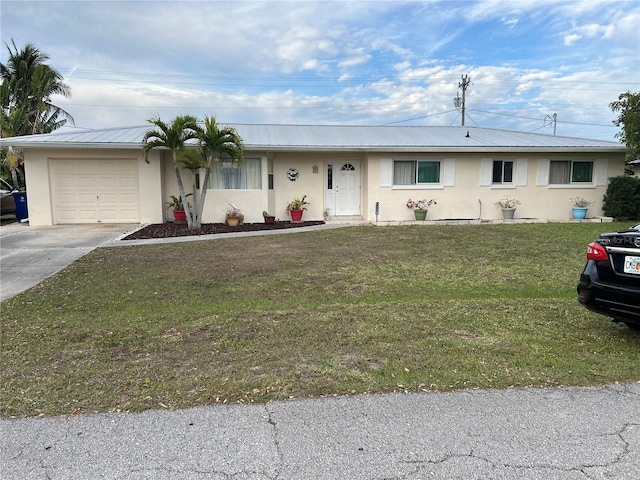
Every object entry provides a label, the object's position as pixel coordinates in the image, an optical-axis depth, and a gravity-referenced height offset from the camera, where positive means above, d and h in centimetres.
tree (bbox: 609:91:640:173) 1550 +270
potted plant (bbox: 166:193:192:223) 1530 -53
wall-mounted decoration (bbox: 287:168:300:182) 1645 +76
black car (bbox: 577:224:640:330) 401 -75
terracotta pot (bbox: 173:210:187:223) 1529 -74
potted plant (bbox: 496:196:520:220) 1639 -36
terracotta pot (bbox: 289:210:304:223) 1591 -71
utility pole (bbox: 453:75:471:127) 3553 +834
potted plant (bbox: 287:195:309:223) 1594 -47
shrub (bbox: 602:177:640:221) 1578 -5
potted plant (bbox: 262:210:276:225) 1531 -79
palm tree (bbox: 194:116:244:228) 1335 +150
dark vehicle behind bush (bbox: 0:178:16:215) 1697 -37
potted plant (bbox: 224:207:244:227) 1496 -75
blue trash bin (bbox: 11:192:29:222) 1683 -43
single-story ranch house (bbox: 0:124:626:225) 1502 +70
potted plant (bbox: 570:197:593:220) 1655 -39
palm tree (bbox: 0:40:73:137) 2595 +630
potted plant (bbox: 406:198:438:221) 1593 -38
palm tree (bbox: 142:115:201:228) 1305 +175
